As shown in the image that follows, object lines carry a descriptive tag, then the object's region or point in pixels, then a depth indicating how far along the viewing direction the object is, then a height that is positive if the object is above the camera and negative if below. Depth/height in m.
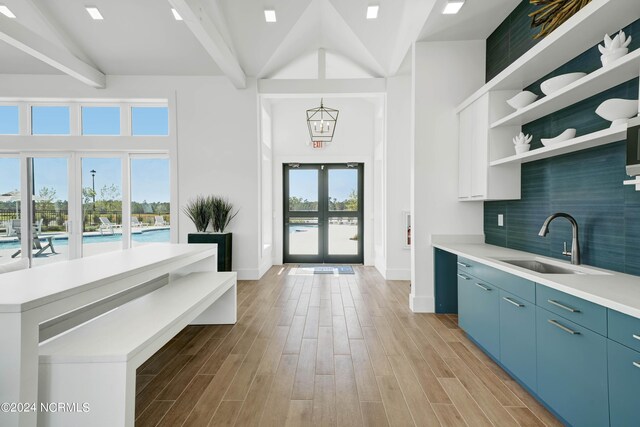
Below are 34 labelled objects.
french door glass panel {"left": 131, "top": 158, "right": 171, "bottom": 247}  5.82 +0.38
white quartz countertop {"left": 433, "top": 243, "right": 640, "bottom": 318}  1.45 -0.38
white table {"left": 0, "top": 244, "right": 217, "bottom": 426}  1.30 -0.39
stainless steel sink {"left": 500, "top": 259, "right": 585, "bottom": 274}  2.47 -0.43
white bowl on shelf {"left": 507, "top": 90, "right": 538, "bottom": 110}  2.71 +0.93
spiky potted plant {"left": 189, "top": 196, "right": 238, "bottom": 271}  5.22 -0.29
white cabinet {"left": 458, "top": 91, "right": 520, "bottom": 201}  3.13 +0.57
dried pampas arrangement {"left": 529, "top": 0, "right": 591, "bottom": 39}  2.20 +1.43
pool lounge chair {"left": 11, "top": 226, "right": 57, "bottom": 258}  5.74 -0.55
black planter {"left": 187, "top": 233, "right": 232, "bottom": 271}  5.22 -0.44
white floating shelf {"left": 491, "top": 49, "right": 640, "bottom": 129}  1.74 +0.78
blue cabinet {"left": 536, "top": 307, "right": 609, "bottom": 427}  1.54 -0.82
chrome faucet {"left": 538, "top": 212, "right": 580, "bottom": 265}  2.31 -0.18
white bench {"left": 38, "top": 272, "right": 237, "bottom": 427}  1.46 -0.69
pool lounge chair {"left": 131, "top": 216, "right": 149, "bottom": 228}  5.85 -0.16
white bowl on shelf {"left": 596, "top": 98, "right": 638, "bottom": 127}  1.80 +0.56
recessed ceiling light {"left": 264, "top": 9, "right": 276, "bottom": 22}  4.56 +2.77
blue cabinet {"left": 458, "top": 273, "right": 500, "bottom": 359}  2.55 -0.85
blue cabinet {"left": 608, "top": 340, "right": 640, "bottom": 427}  1.35 -0.74
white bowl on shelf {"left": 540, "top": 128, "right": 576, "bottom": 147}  2.22 +0.51
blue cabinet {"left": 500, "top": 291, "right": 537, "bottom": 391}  2.08 -0.84
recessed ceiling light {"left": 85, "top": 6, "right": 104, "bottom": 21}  4.61 +2.83
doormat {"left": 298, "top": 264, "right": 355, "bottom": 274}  6.28 -1.12
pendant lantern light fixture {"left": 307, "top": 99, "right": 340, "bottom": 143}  6.32 +1.68
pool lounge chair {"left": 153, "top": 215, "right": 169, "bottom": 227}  5.82 -0.15
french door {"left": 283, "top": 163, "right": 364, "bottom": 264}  7.25 -0.01
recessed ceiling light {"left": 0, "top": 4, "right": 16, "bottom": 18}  4.40 +2.75
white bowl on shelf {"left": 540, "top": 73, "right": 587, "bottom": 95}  2.20 +0.89
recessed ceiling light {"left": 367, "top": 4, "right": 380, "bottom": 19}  4.32 +2.67
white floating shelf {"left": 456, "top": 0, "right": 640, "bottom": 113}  1.86 +1.14
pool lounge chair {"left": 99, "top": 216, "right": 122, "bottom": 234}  5.80 -0.18
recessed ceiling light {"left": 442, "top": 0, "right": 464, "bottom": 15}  3.14 +1.98
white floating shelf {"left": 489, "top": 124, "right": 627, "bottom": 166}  1.82 +0.44
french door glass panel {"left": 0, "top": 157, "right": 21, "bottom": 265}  5.69 +0.14
